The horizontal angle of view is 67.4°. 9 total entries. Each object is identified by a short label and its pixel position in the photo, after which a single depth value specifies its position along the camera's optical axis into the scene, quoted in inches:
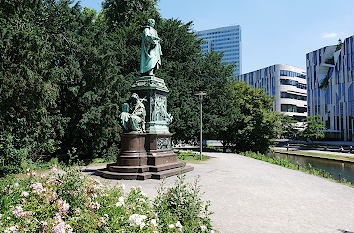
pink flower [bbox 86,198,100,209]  165.6
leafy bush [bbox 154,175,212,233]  162.4
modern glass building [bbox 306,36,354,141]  2111.2
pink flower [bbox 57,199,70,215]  154.3
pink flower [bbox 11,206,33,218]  140.2
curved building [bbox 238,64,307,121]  3046.3
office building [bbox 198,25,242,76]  6941.4
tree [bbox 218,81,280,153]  1197.1
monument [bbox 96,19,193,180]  439.5
